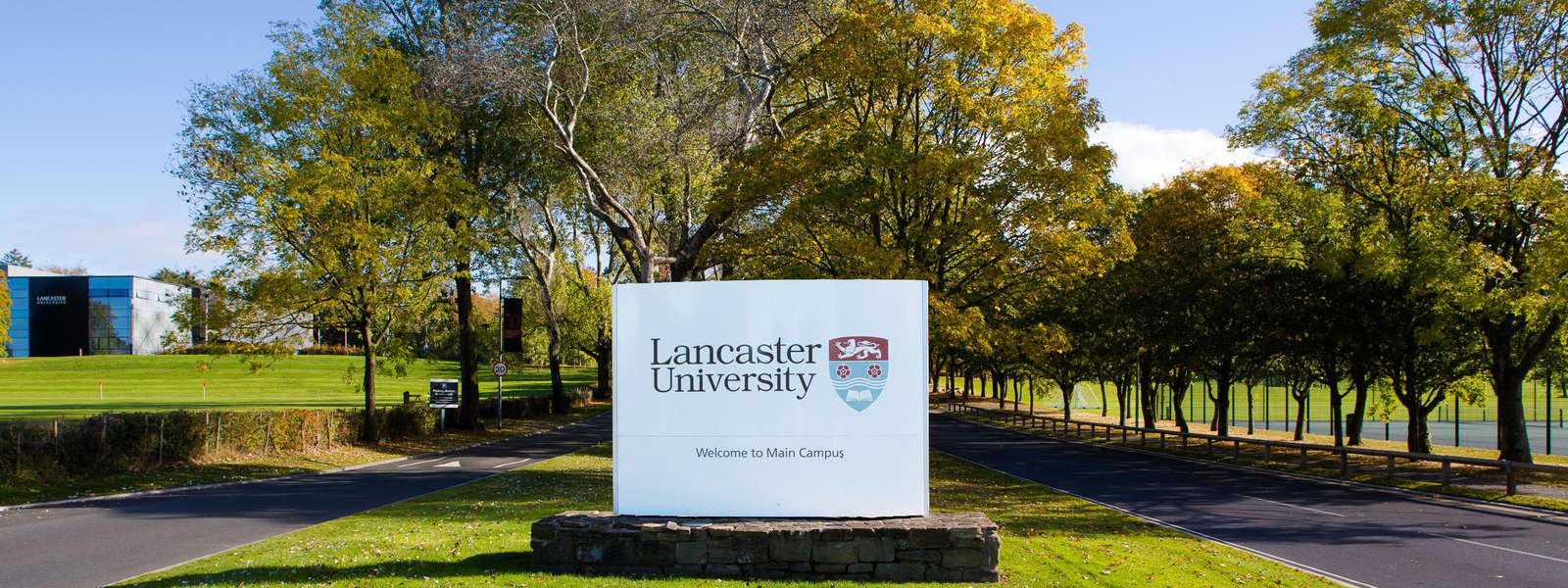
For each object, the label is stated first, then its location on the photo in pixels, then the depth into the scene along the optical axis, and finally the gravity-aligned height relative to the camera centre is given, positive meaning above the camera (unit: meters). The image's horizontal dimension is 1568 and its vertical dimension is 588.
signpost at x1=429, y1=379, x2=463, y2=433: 29.50 -2.38
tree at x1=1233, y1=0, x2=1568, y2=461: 19.88 +4.84
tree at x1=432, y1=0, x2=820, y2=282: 23.11 +6.58
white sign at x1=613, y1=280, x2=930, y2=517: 8.74 -0.76
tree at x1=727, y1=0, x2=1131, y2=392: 19.98 +3.54
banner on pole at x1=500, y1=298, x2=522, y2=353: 36.12 -0.17
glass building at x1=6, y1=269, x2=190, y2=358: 81.31 +0.74
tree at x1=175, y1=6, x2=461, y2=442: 22.64 +3.54
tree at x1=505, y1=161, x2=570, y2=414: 31.98 +3.72
